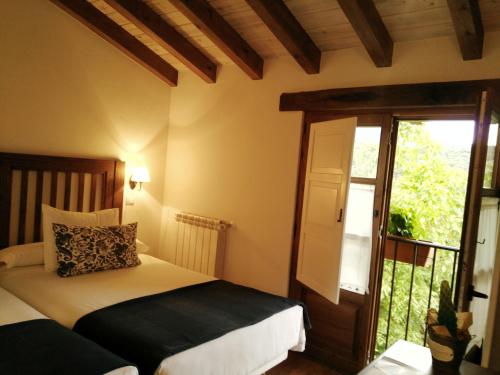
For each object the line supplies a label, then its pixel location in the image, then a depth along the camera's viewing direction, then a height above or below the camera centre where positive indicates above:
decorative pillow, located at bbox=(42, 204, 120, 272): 2.79 -0.47
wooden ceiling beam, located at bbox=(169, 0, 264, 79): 2.75 +1.06
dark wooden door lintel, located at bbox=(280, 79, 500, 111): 2.41 +0.63
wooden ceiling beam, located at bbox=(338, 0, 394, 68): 2.30 +0.98
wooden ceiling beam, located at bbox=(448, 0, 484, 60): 2.11 +0.95
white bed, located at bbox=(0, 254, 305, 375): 1.87 -0.83
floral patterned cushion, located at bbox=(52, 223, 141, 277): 2.70 -0.63
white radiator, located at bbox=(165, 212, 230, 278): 3.61 -0.69
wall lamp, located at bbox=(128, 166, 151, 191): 3.76 -0.10
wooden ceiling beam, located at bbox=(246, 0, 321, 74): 2.56 +1.04
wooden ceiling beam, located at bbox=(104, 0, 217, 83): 2.95 +1.09
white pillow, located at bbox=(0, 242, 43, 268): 2.78 -0.72
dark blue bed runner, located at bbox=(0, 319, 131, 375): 1.47 -0.79
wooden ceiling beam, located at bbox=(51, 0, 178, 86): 3.16 +1.11
